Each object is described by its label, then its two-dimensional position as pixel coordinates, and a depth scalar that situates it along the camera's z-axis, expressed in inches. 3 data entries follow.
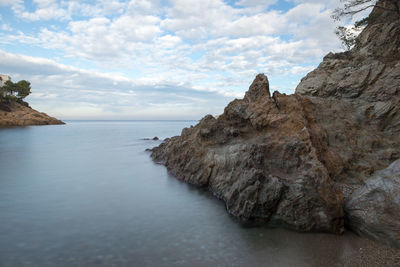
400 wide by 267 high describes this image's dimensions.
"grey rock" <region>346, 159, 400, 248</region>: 239.5
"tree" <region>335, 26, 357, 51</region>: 777.3
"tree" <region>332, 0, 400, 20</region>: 557.9
